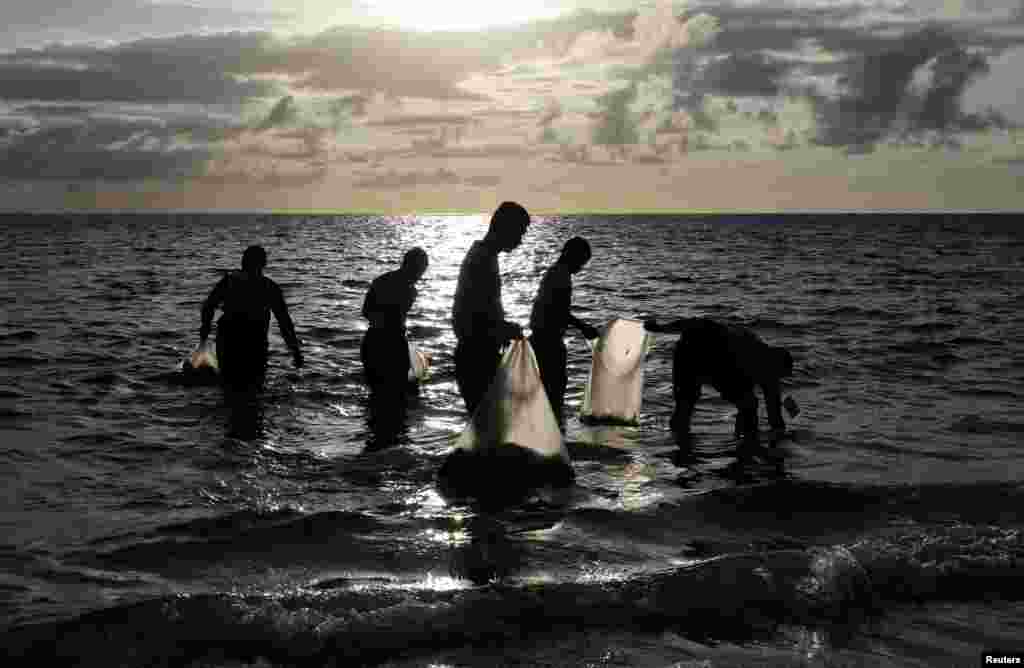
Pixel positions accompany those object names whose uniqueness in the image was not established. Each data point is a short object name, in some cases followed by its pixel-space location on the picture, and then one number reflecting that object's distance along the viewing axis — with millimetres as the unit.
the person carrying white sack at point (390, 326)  8961
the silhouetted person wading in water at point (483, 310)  6781
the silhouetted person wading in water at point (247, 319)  9609
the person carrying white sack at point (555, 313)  8211
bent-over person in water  7684
